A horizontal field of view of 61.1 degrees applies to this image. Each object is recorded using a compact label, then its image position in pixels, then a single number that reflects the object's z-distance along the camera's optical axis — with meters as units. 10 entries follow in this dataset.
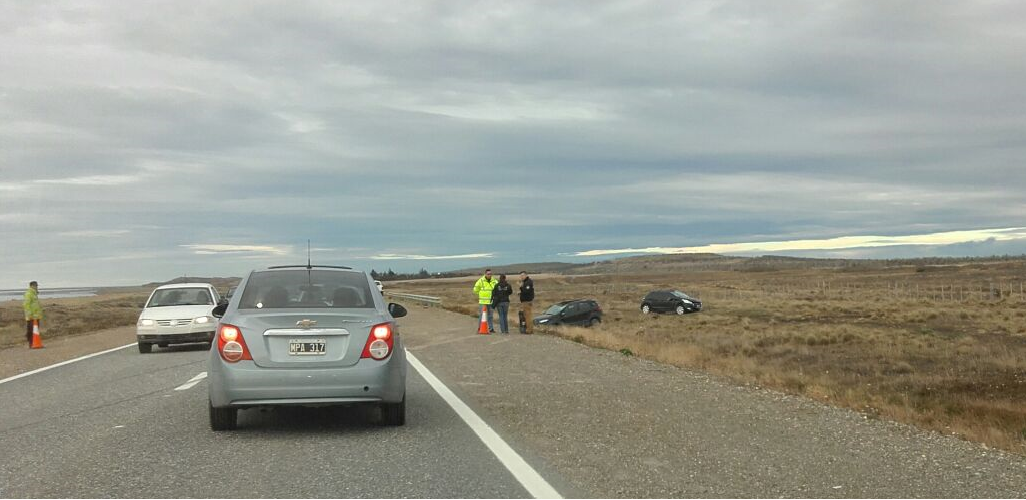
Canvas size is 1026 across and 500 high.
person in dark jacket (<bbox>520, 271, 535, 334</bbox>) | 23.61
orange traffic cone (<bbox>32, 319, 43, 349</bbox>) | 22.03
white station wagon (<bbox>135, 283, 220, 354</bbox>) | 18.84
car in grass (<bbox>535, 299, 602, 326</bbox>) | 39.12
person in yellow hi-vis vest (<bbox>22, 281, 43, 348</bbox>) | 22.16
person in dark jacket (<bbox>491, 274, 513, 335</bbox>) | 23.28
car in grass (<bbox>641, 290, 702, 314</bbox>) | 49.72
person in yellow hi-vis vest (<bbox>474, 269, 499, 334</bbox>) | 23.55
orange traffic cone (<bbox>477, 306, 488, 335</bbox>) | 23.53
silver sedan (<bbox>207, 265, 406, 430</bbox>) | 7.81
